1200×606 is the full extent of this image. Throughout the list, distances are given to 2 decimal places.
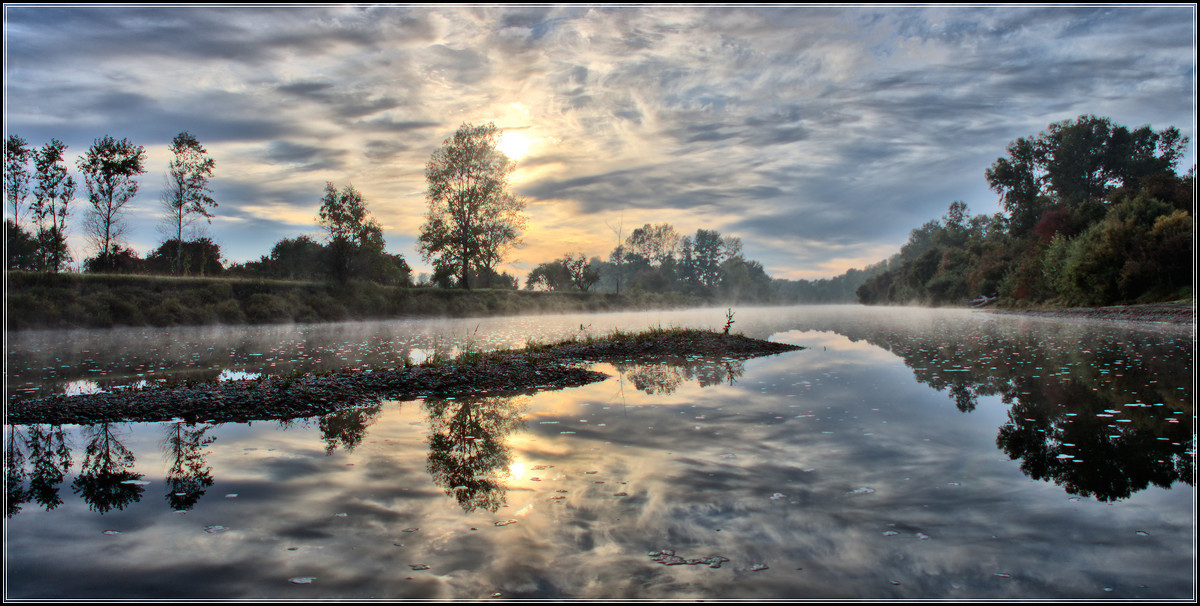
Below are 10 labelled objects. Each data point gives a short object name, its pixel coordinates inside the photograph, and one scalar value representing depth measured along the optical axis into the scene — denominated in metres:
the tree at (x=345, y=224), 50.75
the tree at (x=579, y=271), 83.81
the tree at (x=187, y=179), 47.59
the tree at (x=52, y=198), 40.59
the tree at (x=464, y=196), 60.44
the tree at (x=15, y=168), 39.34
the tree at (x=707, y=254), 150.38
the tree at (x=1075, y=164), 68.69
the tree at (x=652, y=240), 134.62
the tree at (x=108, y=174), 42.56
